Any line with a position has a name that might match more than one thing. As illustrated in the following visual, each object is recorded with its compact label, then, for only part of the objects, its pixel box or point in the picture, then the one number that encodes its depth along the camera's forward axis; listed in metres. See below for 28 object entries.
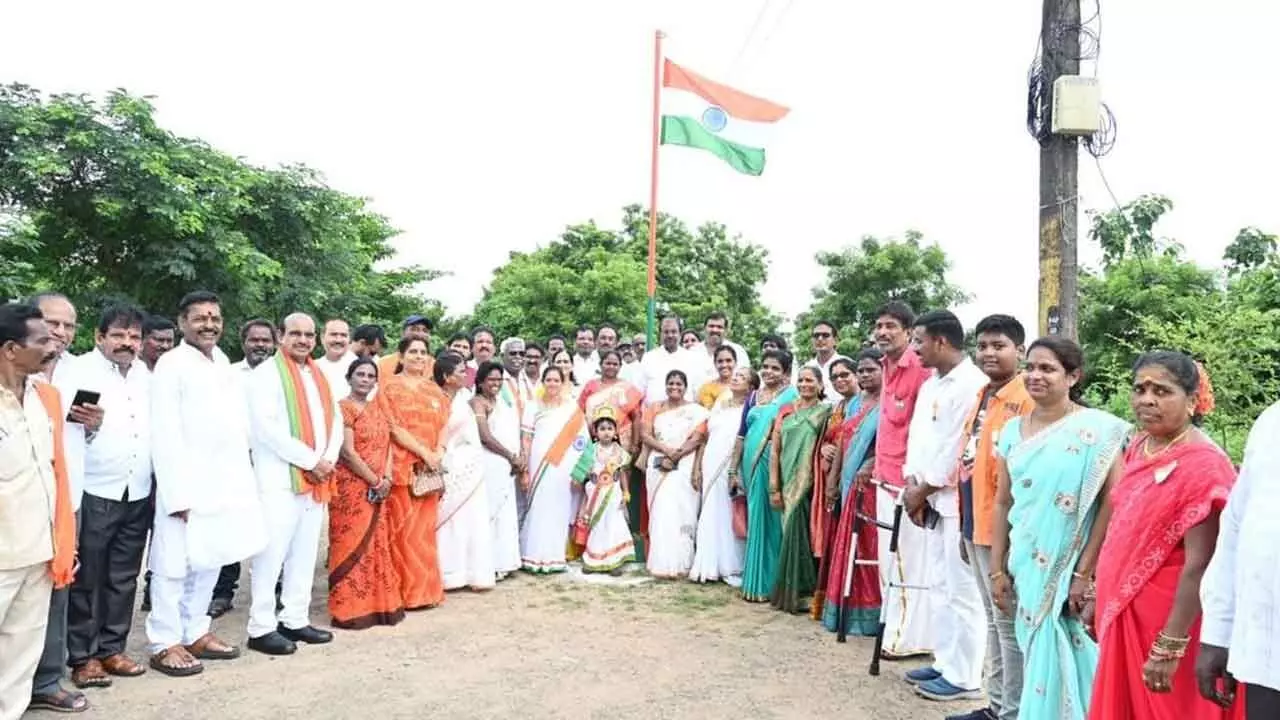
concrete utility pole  6.84
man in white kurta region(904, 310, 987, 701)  4.49
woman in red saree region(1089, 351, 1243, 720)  2.73
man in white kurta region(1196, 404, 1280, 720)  2.18
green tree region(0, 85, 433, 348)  15.78
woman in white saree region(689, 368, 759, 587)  7.05
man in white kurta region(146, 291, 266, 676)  4.74
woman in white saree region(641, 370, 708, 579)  7.23
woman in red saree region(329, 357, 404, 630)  5.74
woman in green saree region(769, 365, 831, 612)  6.28
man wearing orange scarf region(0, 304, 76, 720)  3.76
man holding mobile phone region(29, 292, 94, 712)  4.24
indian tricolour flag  11.20
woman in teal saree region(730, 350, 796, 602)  6.56
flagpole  10.83
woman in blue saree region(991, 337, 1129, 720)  3.37
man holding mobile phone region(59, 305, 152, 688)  4.61
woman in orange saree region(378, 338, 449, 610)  6.16
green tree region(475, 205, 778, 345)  23.89
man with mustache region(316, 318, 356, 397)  7.07
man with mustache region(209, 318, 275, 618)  6.06
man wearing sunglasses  7.29
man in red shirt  5.11
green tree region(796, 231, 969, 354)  21.62
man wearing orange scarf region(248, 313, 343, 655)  5.21
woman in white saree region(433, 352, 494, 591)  6.71
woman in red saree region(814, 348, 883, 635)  5.64
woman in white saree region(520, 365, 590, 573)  7.45
